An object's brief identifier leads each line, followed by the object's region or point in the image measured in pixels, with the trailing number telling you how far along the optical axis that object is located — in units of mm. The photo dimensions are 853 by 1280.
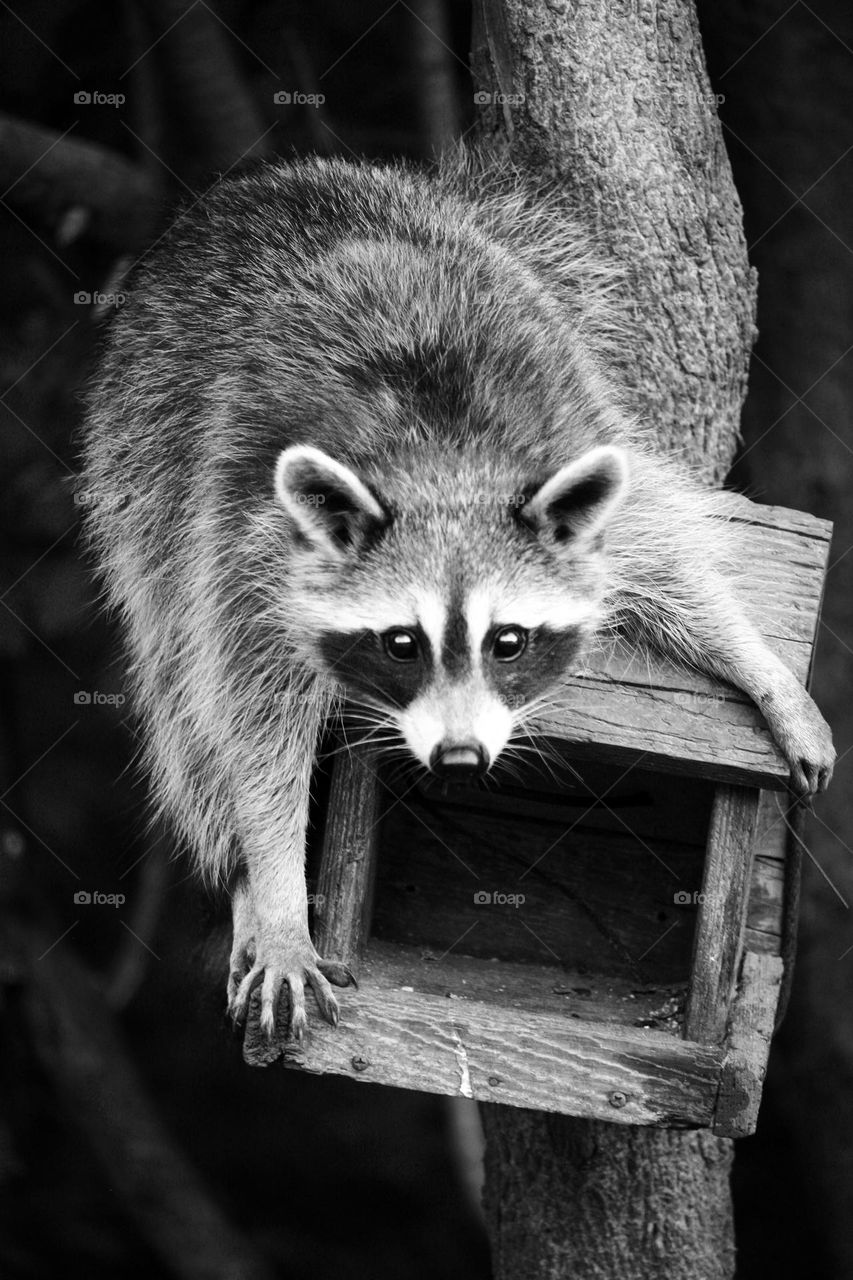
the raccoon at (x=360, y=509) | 3320
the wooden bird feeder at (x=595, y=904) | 3217
